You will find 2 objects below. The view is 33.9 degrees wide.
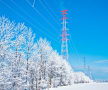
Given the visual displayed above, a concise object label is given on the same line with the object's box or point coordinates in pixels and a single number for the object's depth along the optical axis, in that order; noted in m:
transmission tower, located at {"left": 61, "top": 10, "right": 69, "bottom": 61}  43.16
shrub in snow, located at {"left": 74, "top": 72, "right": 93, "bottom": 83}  140.62
